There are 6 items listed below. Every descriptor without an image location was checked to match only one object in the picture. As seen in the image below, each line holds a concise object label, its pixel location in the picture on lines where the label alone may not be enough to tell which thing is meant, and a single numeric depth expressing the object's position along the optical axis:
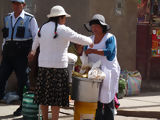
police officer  9.28
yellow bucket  7.68
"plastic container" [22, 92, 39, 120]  8.88
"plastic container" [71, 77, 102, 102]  7.50
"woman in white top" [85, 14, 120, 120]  7.64
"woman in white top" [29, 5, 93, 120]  7.60
